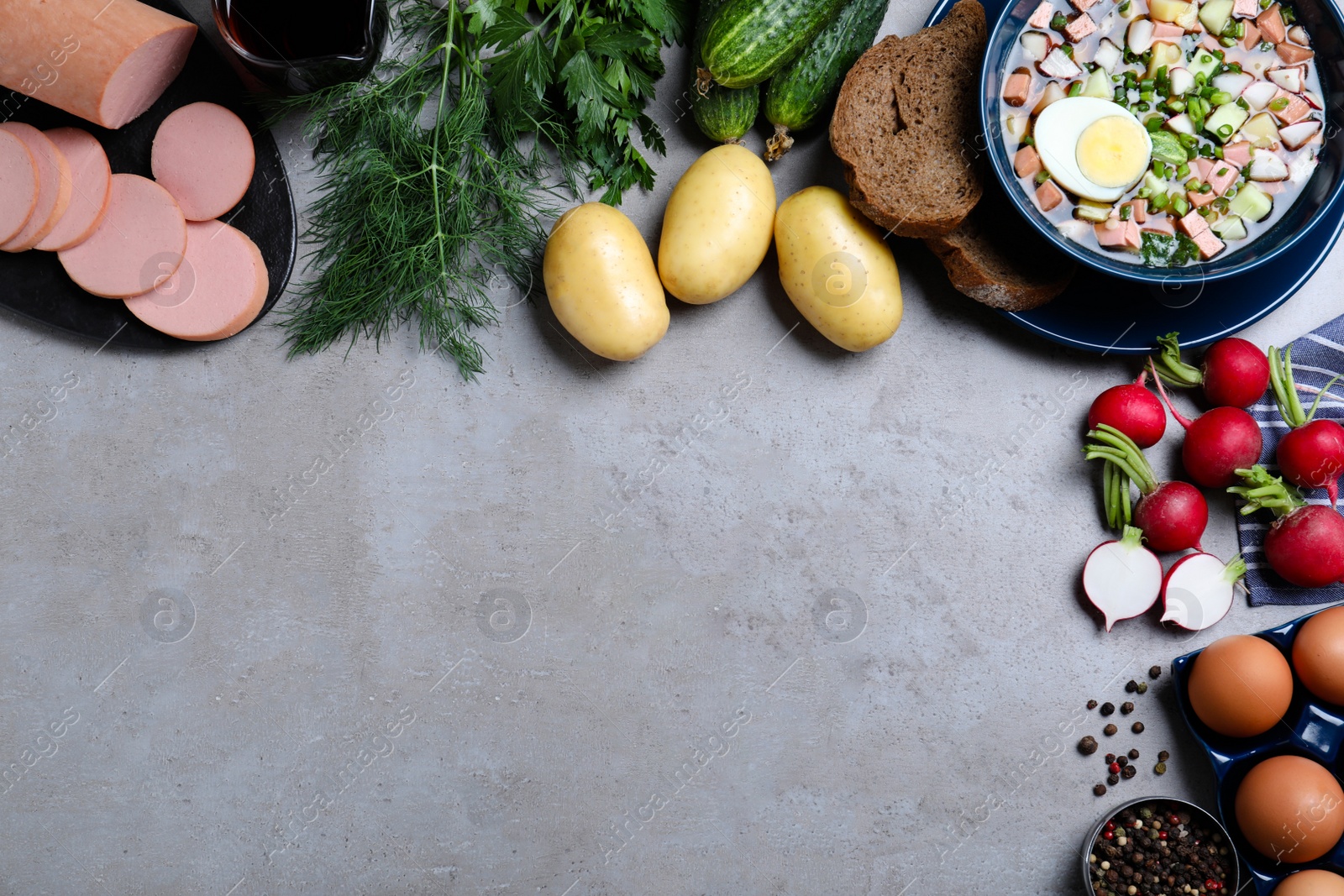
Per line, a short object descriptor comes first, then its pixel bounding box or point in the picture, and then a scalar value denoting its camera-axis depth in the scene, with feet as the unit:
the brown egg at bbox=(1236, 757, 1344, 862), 2.80
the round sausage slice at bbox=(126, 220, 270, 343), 2.96
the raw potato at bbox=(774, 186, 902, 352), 2.90
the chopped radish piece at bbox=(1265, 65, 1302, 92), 2.85
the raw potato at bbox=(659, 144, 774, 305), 2.90
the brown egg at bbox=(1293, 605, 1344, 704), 2.82
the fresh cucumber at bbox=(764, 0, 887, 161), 2.90
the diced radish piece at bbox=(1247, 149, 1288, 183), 2.85
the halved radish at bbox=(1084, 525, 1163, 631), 2.98
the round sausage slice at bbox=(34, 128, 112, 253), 2.92
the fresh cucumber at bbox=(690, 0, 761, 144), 2.92
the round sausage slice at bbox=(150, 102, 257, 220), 2.94
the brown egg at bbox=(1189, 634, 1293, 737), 2.83
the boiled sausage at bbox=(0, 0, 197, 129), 2.80
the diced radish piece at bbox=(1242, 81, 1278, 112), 2.86
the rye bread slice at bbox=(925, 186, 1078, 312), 2.89
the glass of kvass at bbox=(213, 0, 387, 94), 2.75
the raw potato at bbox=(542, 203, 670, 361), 2.88
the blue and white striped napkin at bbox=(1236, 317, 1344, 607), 2.99
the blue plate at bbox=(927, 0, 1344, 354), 2.94
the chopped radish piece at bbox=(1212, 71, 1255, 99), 2.87
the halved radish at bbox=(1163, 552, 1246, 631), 2.96
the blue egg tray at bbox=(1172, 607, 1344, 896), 2.88
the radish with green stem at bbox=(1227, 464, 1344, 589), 2.89
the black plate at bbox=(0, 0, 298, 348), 2.97
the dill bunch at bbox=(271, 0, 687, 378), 2.87
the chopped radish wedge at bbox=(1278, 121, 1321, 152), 2.85
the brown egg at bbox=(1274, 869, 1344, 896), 2.79
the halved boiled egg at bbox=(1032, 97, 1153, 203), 2.83
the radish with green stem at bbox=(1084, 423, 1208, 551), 2.94
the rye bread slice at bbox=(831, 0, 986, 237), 2.85
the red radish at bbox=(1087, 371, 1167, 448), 2.95
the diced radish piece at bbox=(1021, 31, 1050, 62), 2.86
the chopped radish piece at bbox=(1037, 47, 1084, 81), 2.85
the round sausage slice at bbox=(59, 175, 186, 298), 2.94
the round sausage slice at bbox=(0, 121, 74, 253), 2.89
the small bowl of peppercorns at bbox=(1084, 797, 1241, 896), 2.87
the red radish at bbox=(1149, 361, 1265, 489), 2.93
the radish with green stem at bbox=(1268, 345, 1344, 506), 2.91
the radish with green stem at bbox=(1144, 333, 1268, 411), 2.95
